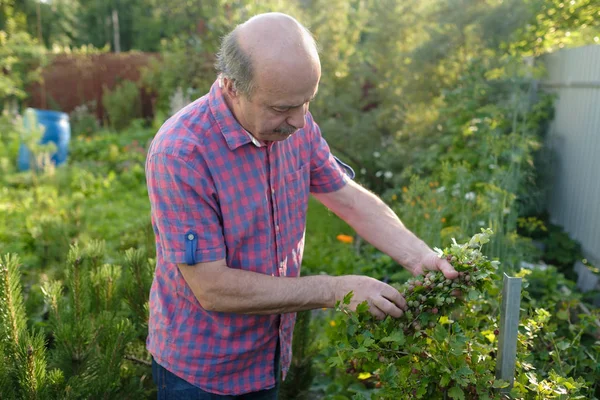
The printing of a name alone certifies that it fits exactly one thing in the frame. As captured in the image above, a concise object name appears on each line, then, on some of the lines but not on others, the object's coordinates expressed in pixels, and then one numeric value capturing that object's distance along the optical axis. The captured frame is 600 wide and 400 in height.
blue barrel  8.93
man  1.58
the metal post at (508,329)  1.49
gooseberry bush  1.56
